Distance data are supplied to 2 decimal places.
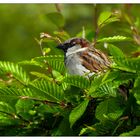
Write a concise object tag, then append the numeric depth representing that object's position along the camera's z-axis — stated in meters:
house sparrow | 6.87
